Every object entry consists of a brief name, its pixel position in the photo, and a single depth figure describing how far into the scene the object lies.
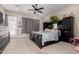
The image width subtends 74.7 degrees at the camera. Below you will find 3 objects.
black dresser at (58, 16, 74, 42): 2.99
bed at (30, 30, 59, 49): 2.37
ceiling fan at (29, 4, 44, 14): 2.05
